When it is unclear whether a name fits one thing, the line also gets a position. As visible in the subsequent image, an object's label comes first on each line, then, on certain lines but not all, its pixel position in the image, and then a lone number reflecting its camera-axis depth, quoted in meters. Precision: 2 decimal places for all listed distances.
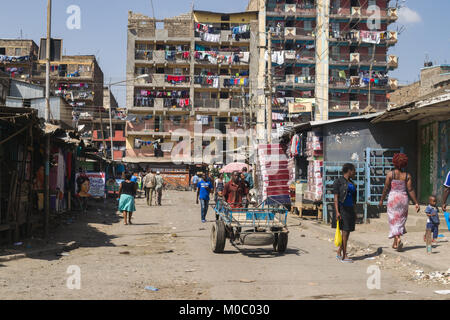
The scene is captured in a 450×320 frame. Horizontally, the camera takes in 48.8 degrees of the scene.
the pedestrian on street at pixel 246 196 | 12.25
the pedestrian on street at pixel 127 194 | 16.45
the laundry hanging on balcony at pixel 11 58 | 66.88
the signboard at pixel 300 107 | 50.34
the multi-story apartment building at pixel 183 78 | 61.50
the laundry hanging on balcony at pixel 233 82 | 61.19
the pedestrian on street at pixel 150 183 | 25.50
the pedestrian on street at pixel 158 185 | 26.45
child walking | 9.77
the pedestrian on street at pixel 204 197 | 17.58
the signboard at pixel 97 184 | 26.30
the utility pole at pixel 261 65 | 58.53
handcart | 9.95
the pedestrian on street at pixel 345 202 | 9.33
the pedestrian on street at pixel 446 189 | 9.94
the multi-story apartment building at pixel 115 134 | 70.12
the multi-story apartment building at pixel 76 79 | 68.56
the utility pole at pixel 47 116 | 12.30
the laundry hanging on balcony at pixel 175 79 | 61.41
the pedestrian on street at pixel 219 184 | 24.42
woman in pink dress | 9.86
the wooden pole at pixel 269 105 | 25.23
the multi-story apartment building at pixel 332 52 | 57.62
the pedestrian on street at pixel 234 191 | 12.46
